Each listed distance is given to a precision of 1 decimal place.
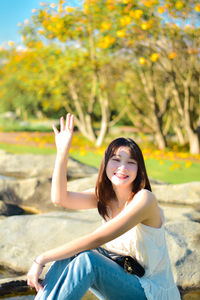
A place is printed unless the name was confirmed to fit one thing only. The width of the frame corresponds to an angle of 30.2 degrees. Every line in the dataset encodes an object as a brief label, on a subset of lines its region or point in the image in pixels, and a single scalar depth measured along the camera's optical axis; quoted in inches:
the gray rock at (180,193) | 192.7
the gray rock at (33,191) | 197.0
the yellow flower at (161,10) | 256.1
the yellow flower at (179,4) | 254.4
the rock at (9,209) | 169.8
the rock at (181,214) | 156.6
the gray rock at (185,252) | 110.0
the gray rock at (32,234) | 121.7
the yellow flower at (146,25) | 261.0
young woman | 72.7
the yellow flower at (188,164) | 296.8
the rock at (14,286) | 105.9
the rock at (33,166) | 266.4
